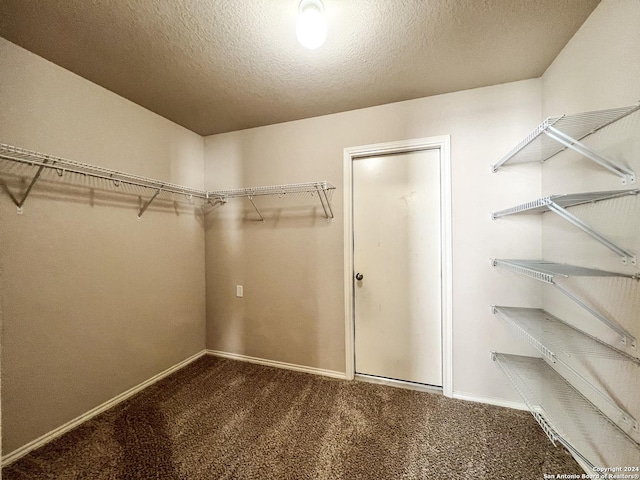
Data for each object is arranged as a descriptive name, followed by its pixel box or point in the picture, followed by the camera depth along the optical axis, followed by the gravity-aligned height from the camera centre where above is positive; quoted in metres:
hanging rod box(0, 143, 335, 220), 1.46 +0.47
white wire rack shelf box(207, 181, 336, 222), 2.31 +0.46
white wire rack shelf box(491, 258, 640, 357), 1.11 -0.18
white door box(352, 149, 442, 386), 2.09 -0.24
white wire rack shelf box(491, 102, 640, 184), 1.07 +0.53
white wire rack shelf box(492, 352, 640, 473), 1.14 -0.93
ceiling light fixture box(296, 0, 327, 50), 1.20 +1.02
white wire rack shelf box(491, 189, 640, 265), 1.08 +0.14
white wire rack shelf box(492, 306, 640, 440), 1.13 -0.55
